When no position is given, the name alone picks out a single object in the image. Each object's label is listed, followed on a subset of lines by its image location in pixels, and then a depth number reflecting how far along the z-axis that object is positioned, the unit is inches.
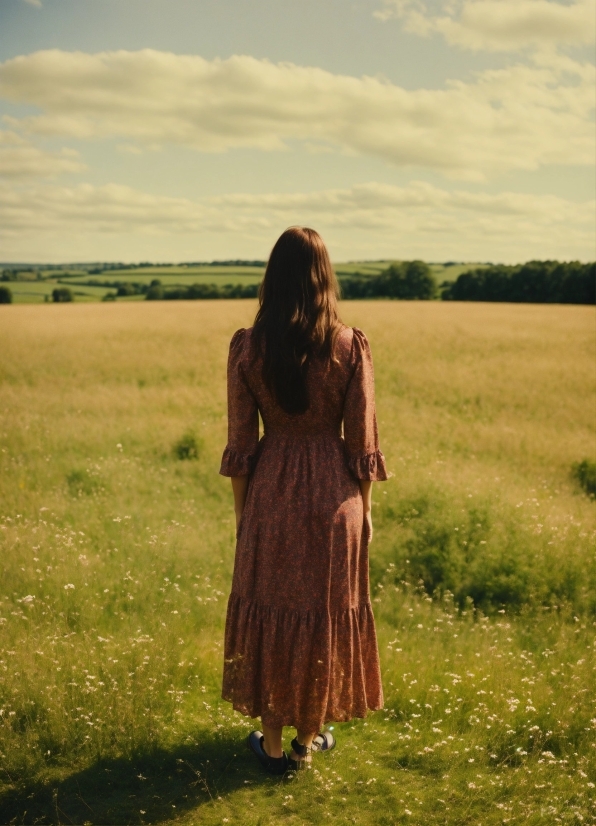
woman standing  137.8
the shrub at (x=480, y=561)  256.5
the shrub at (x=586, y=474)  392.5
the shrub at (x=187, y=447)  423.5
